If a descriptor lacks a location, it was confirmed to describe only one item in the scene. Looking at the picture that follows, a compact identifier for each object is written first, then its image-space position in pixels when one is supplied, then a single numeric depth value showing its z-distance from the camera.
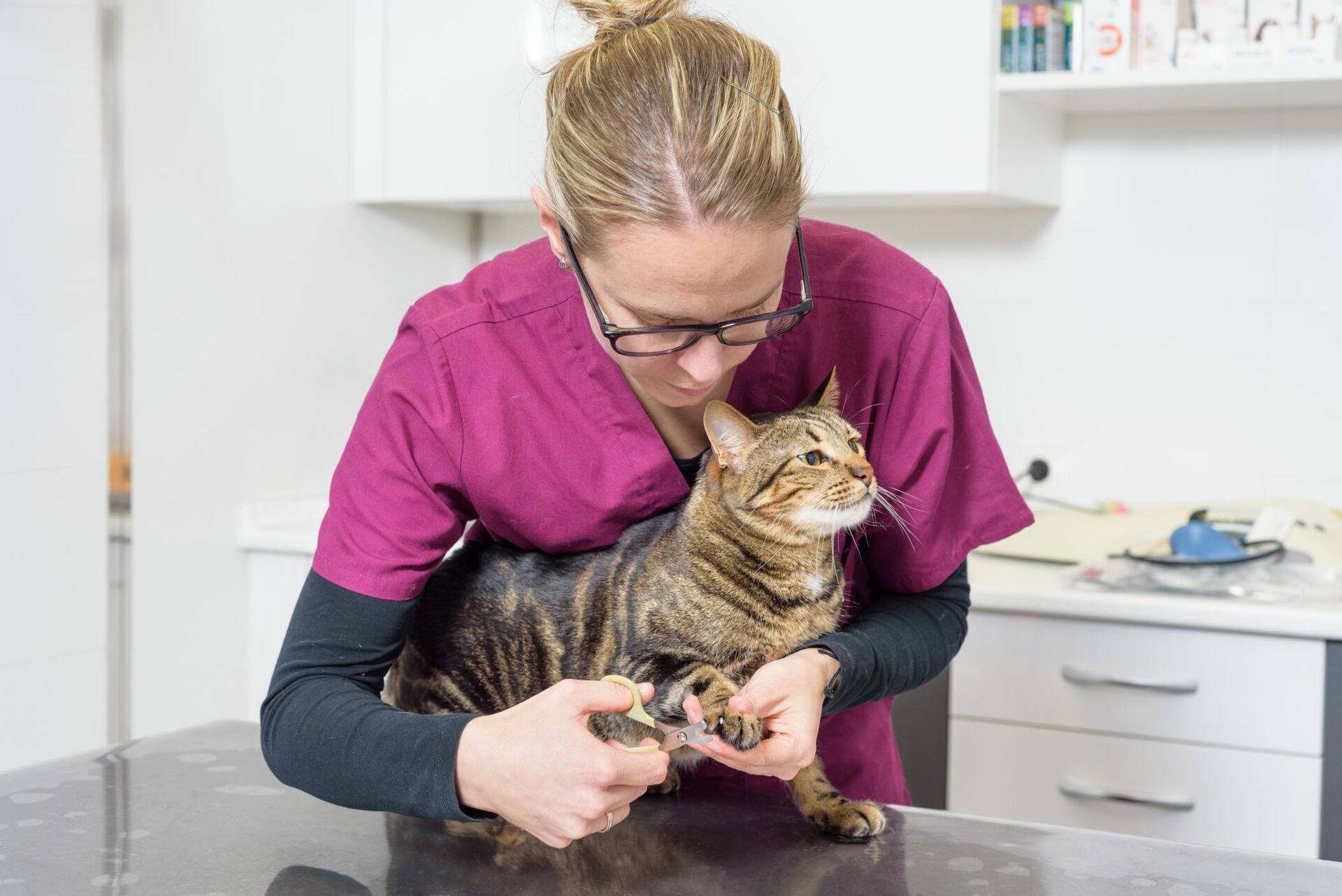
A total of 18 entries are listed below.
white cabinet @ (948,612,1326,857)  1.79
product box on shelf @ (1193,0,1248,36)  2.06
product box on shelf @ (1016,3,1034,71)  2.13
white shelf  1.97
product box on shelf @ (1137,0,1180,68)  2.09
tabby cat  1.08
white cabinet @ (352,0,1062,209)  2.04
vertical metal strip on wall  1.97
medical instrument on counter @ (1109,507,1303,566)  1.88
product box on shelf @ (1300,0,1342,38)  1.99
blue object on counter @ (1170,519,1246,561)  1.89
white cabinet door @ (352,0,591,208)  2.34
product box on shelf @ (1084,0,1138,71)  2.09
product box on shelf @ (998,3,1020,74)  2.12
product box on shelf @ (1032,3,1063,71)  2.12
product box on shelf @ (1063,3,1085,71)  2.12
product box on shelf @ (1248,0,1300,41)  2.02
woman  0.91
